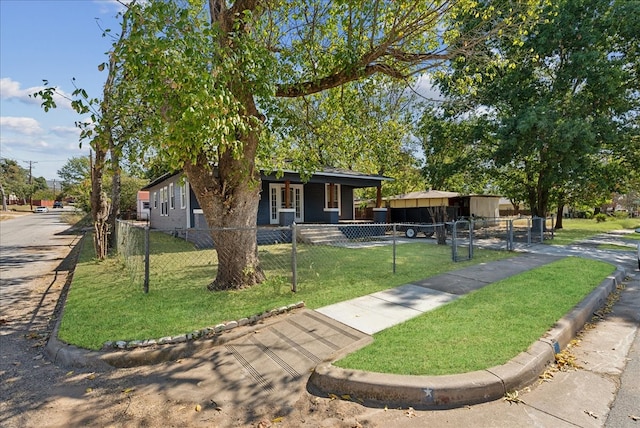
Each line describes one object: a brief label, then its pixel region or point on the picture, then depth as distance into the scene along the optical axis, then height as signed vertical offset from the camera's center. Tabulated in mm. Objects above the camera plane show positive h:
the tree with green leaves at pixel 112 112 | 4617 +1592
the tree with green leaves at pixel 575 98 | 14414 +5234
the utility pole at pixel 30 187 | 67762 +5093
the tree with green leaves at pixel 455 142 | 18969 +3855
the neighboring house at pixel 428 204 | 21031 +351
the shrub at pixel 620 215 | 41053 -802
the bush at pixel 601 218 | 34469 -938
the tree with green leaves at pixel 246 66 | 4414 +2256
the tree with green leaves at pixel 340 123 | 8469 +2274
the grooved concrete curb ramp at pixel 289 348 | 3523 -1633
